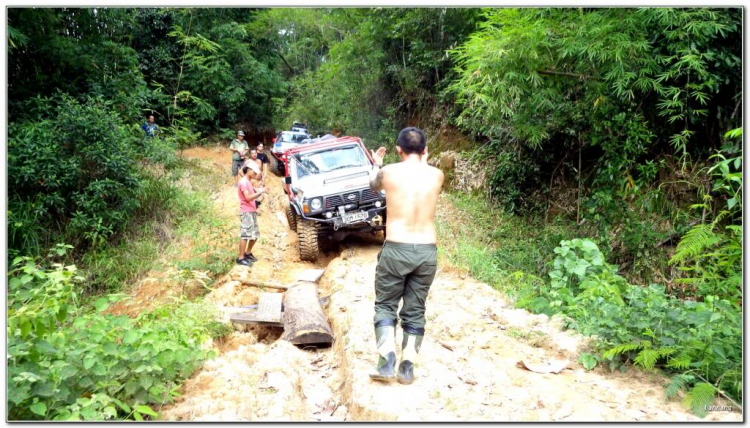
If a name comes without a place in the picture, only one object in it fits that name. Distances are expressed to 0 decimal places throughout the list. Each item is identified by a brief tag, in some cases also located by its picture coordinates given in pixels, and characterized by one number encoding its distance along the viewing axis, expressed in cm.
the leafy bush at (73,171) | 773
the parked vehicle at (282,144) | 1733
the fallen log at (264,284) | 680
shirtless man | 325
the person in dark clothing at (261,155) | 1503
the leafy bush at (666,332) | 307
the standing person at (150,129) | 1091
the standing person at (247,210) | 737
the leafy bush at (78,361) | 265
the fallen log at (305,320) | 477
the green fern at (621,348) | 331
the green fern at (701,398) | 280
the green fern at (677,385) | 299
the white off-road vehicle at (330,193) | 770
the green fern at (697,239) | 349
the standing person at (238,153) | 1431
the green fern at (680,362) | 309
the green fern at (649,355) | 321
